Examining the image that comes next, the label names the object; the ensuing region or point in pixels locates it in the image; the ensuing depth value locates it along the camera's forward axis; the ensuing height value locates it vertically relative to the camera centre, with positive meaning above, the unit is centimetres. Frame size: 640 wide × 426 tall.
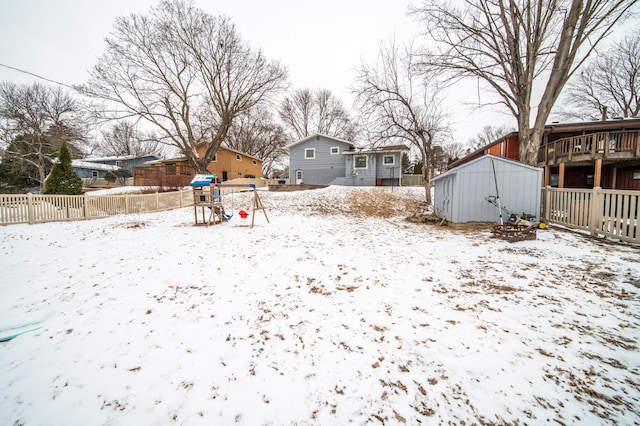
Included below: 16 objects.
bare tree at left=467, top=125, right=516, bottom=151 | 4625 +1286
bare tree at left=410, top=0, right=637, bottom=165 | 873 +626
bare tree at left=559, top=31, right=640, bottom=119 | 2042 +1084
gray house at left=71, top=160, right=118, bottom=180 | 3369 +438
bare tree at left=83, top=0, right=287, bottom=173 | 1727 +1054
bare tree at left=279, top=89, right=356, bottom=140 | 3794 +1388
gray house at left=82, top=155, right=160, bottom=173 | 3778 +623
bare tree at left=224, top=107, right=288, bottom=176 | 3528 +994
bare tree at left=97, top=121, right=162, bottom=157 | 4147 +941
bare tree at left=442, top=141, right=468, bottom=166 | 4489 +978
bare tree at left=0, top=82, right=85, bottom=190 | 2283 +775
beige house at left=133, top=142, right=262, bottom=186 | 2802 +405
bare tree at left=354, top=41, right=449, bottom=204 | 1404 +549
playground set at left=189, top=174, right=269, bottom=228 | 898 +12
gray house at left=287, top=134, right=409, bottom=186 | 2352 +355
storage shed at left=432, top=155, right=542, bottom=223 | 811 +33
